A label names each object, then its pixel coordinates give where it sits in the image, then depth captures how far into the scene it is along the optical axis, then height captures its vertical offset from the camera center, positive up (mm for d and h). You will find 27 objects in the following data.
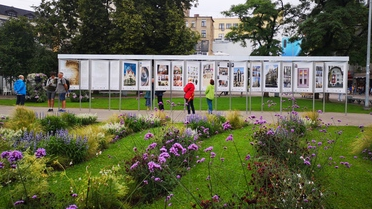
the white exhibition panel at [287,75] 18594 +986
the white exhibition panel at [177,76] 18609 +896
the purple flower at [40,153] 3963 -669
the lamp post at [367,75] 25391 +1471
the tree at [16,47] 42781 +5352
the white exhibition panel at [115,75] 18578 +906
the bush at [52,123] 10448 -917
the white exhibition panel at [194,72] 18625 +1107
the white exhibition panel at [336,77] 18172 +924
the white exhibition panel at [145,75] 18641 +928
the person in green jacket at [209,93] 16858 +12
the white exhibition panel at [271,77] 18719 +907
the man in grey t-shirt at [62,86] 17850 +293
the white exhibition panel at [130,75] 18641 +911
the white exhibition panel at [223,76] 18781 +933
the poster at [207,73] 18656 +1068
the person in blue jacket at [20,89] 19234 +127
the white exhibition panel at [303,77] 18516 +915
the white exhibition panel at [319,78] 18422 +870
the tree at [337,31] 30469 +5571
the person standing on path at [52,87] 18250 +244
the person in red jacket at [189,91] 16594 +115
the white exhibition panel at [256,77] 19000 +911
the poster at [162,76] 18578 +890
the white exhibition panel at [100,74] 18609 +943
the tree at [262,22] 40062 +8206
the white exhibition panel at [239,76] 18750 +939
